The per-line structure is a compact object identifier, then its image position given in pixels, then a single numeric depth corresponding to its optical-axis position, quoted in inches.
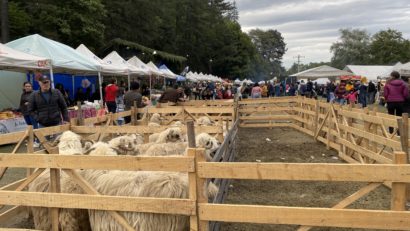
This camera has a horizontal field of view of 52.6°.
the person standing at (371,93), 1135.5
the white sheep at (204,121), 379.6
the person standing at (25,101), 462.9
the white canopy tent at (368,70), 1940.2
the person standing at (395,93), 442.3
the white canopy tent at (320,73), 1399.9
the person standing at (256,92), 937.6
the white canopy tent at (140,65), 978.3
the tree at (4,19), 940.6
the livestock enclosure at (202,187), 130.3
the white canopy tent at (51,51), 526.6
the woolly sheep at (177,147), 246.2
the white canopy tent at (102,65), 648.8
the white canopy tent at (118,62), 792.3
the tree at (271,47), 6181.1
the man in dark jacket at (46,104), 315.3
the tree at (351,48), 3825.8
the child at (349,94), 871.1
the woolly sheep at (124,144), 242.1
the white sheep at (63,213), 175.2
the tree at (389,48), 3142.2
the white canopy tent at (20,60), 430.9
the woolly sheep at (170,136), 273.4
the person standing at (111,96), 586.2
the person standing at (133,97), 431.2
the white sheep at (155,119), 386.6
